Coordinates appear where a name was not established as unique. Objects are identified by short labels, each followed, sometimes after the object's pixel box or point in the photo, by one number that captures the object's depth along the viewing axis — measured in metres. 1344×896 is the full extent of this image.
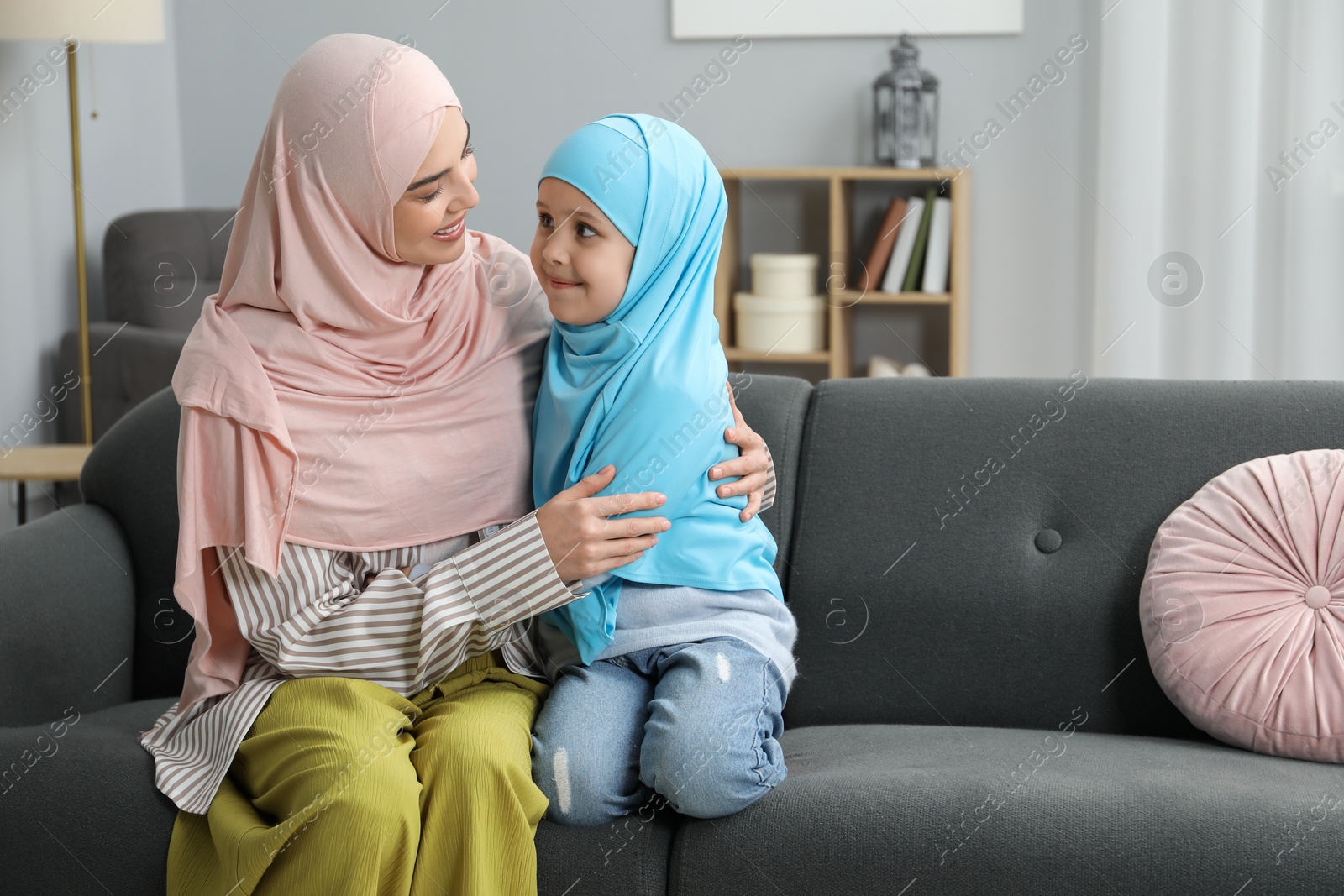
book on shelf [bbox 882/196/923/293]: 3.52
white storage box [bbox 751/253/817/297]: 3.58
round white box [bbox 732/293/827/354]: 3.59
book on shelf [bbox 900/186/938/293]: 3.52
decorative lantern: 3.51
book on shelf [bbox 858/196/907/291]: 3.56
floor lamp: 2.97
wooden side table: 2.72
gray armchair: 3.29
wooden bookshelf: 3.51
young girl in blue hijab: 1.39
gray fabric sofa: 1.27
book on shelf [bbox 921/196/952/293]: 3.51
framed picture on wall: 3.58
